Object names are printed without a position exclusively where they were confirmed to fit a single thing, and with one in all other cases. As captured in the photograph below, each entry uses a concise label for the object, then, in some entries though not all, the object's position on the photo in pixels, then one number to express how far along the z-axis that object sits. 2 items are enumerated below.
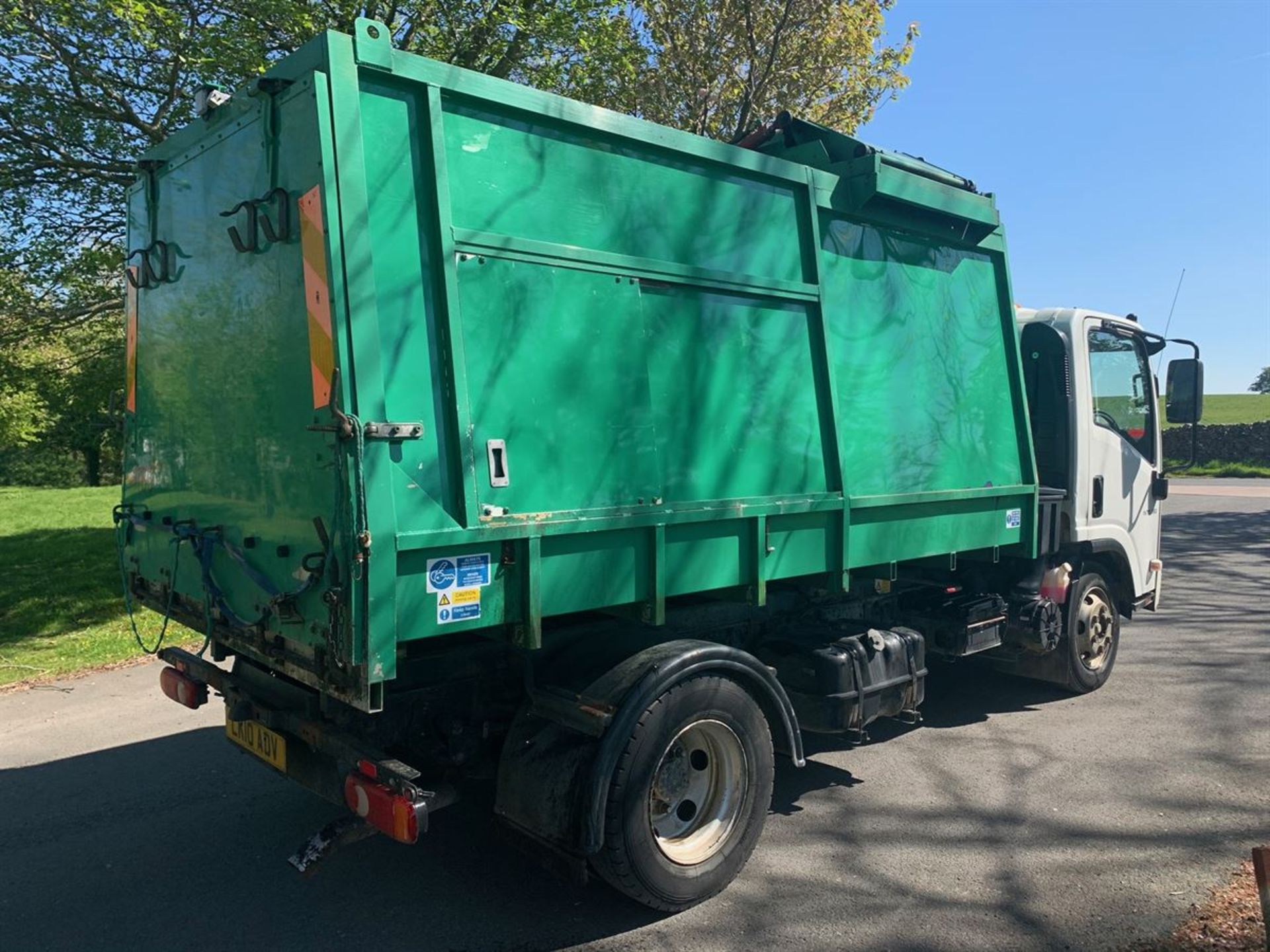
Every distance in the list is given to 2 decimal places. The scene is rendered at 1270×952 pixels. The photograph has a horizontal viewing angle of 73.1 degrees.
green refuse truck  2.81
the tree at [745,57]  12.16
